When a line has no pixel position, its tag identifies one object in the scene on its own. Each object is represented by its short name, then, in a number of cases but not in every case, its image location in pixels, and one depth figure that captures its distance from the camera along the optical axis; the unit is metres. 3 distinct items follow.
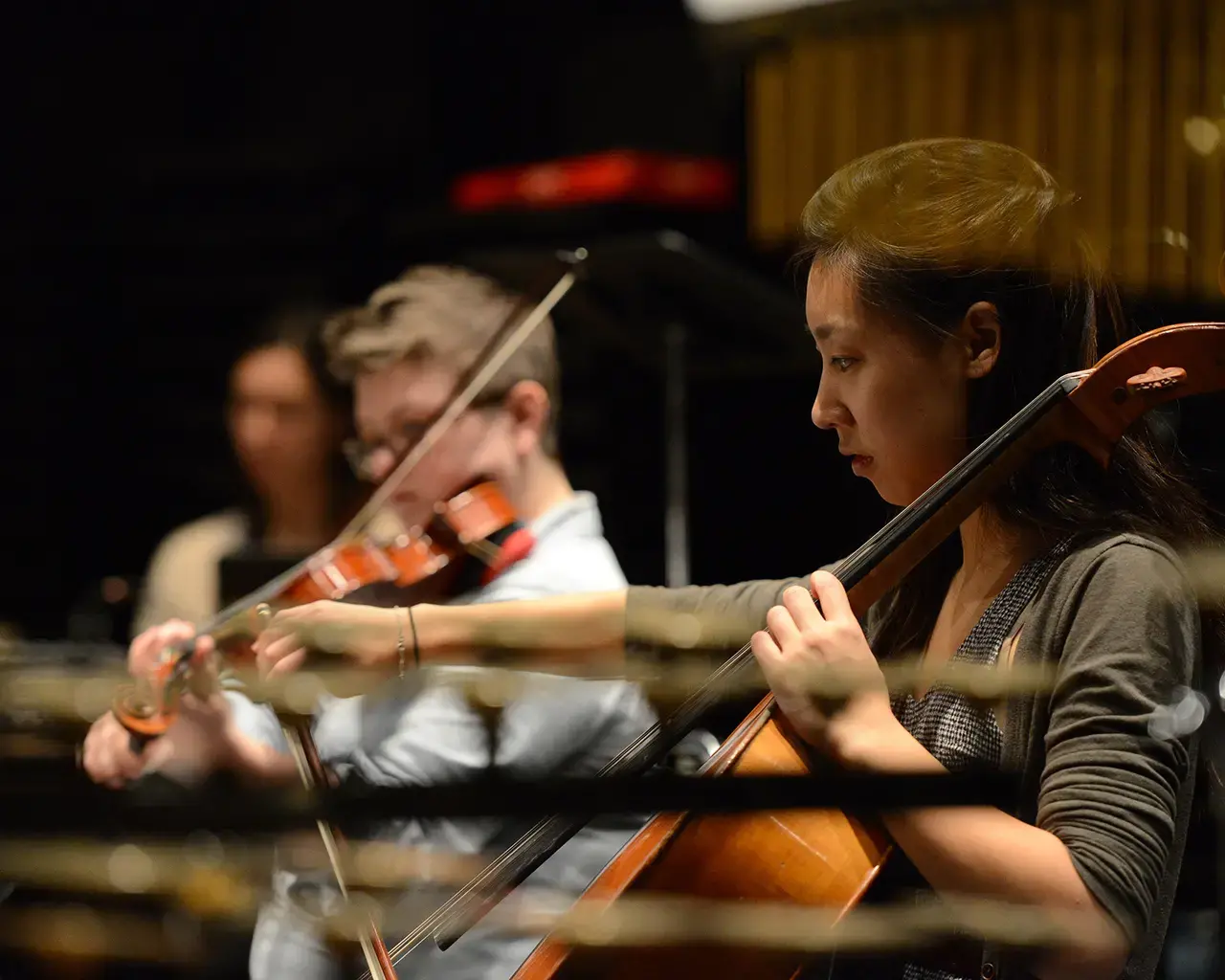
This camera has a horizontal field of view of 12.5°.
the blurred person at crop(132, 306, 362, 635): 3.84
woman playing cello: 3.08
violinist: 3.40
